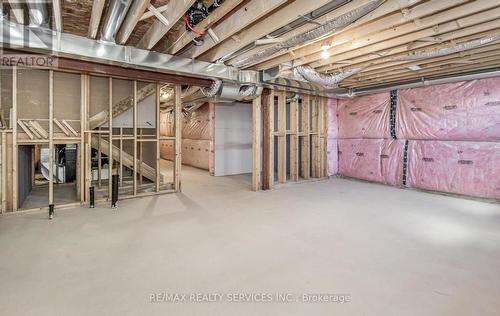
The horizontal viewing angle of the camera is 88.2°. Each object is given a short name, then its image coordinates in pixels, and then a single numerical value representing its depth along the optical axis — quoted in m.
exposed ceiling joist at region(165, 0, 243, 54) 2.32
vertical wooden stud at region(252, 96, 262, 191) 5.07
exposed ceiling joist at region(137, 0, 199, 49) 2.25
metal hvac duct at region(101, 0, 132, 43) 2.22
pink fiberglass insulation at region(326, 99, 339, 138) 6.71
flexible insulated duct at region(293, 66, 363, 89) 4.30
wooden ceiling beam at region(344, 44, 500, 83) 3.44
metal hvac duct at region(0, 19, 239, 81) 2.59
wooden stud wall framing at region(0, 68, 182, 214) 3.51
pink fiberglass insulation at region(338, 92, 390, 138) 5.91
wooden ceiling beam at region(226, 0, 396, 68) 2.23
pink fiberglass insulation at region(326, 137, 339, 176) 6.74
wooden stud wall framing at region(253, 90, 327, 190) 5.24
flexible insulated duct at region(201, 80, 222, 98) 4.21
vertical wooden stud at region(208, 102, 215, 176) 7.14
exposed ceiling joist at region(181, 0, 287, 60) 2.29
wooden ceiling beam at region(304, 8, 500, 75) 2.52
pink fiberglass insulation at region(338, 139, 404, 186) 5.69
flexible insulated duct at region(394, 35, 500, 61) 2.96
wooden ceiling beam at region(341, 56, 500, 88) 3.95
